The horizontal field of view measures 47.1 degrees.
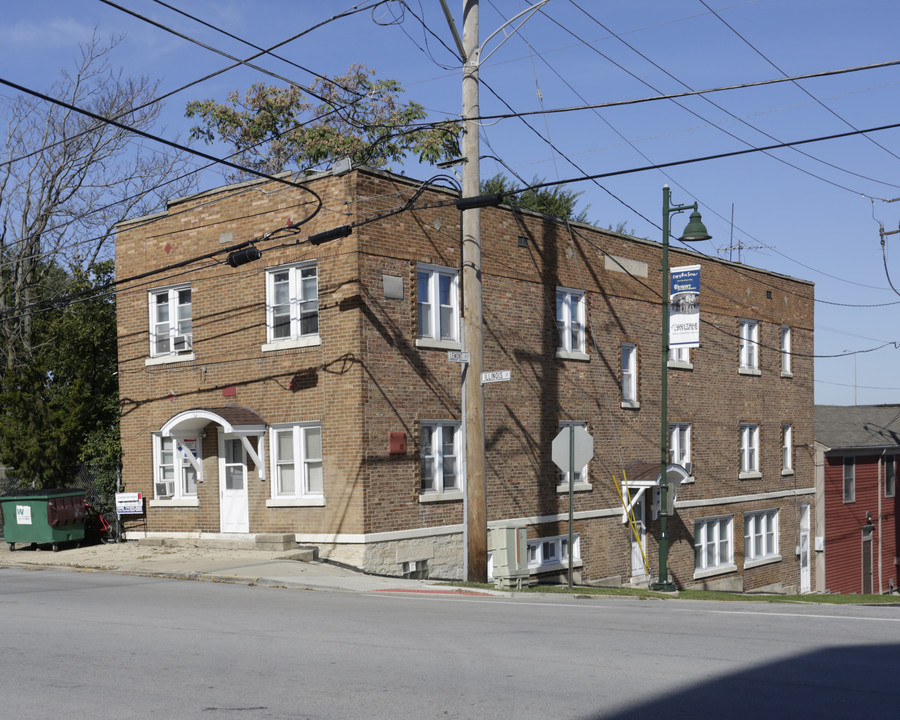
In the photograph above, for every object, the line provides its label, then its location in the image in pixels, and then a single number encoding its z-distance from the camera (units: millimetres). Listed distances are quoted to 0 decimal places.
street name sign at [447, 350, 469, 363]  18312
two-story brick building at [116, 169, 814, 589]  20078
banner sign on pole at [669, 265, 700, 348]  21997
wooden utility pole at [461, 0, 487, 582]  17953
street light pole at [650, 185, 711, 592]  20875
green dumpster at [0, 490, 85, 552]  22375
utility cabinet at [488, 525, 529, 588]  17875
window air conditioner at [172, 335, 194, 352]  22766
